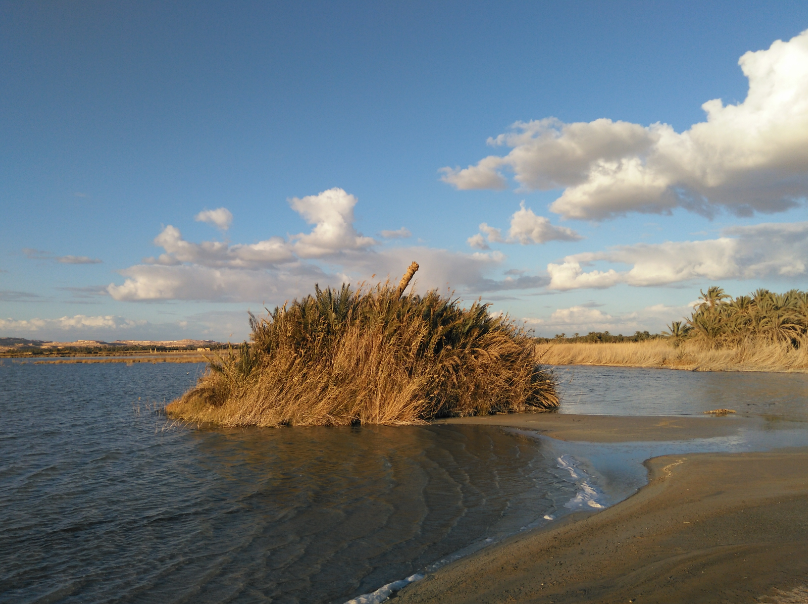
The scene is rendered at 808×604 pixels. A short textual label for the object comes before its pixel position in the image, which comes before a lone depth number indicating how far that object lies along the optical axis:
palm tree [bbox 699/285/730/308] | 42.48
